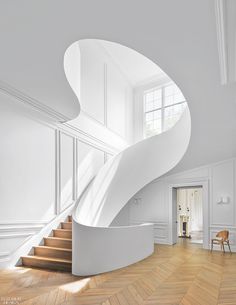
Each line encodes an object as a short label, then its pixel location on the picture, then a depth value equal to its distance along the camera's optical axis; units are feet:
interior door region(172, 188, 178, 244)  29.02
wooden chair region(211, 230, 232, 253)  23.75
